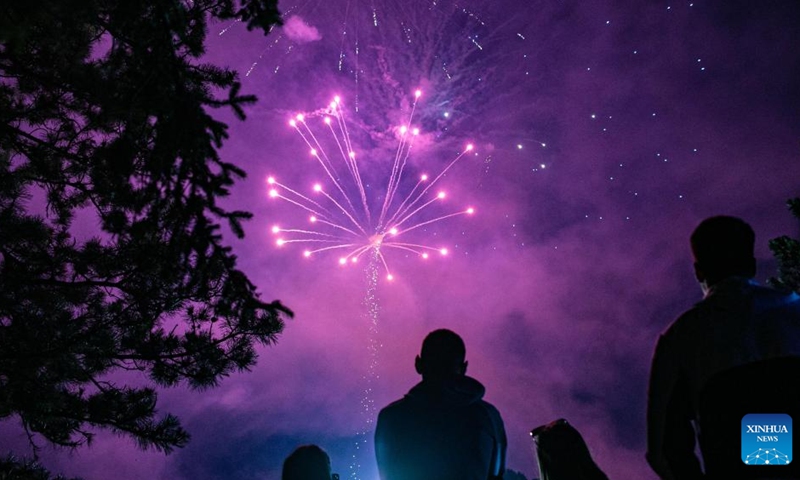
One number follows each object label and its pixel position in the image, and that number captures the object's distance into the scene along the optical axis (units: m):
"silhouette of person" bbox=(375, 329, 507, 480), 3.38
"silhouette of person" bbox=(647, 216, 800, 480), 1.92
